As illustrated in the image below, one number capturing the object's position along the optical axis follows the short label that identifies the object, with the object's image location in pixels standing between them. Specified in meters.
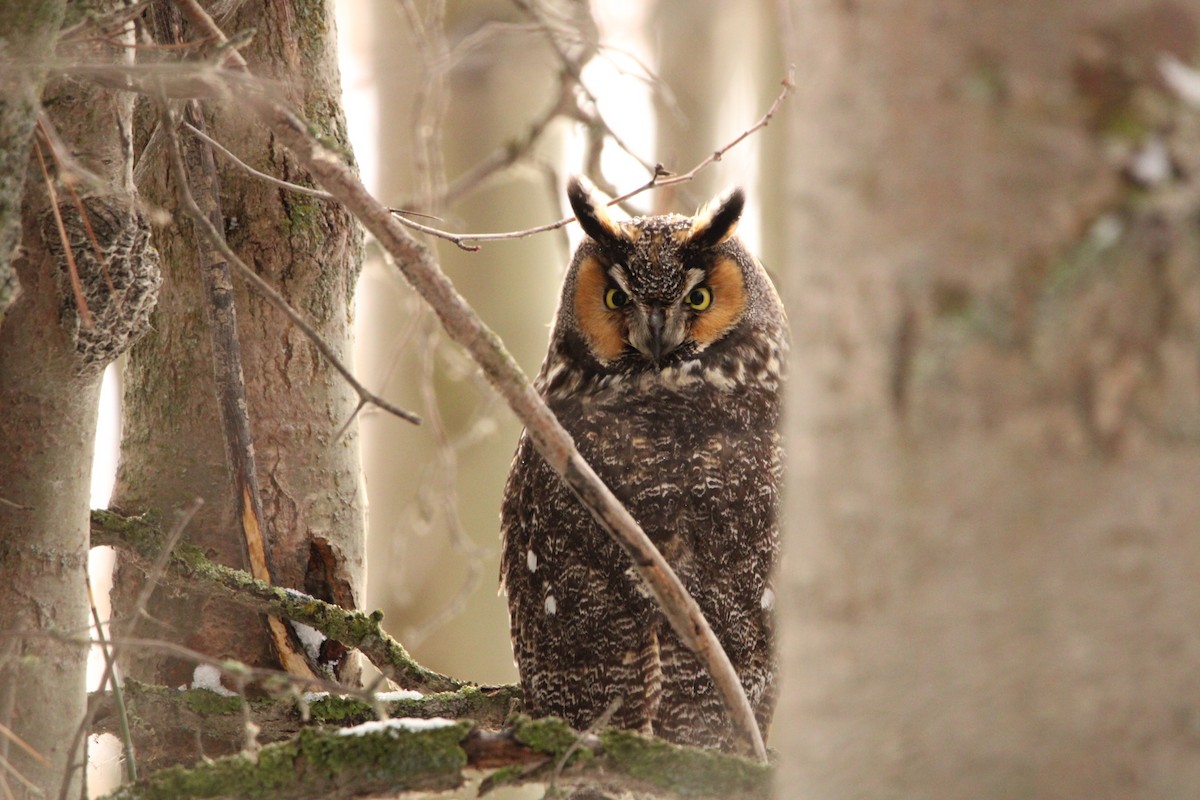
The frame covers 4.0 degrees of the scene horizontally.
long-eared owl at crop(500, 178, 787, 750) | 8.05
